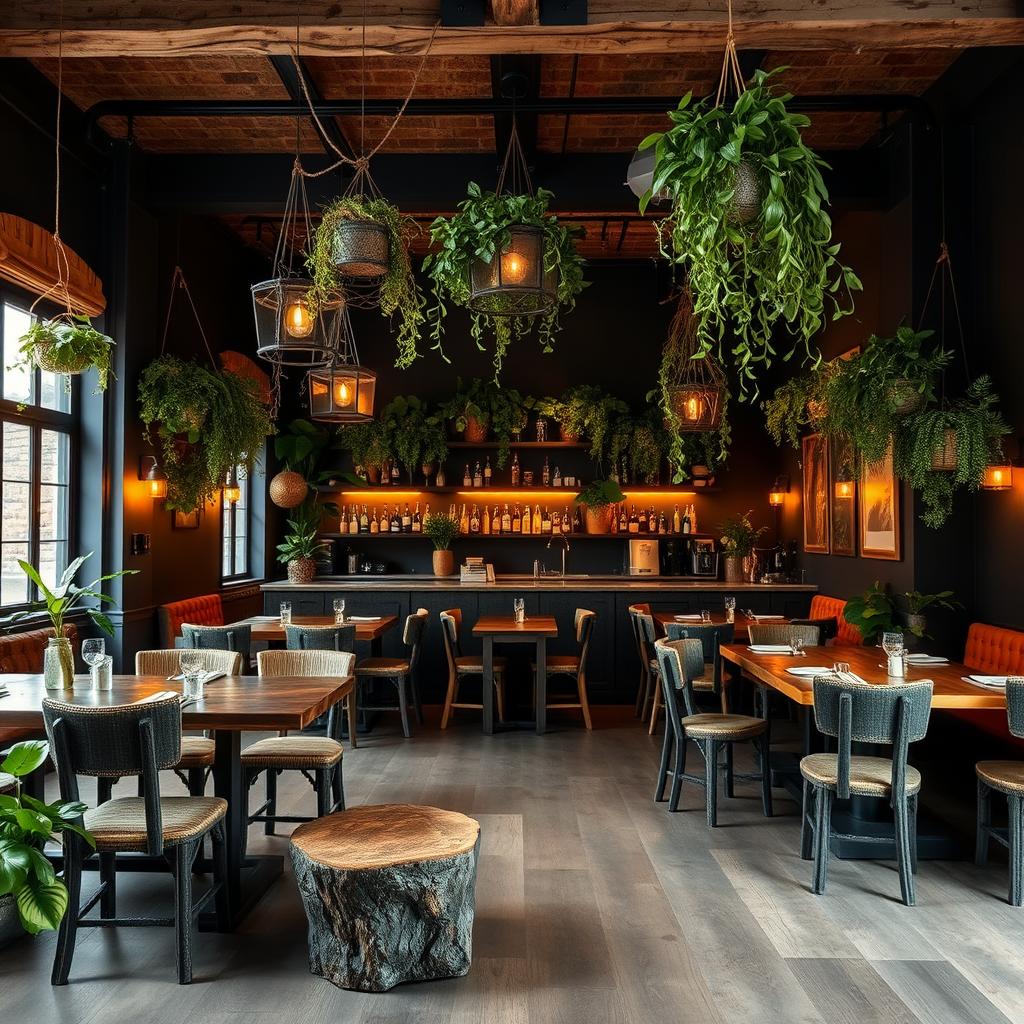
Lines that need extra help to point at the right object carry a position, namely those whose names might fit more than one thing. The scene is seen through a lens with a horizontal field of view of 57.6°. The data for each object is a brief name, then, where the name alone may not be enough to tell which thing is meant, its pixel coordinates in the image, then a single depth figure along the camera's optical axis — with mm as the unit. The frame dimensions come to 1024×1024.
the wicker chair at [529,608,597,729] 7168
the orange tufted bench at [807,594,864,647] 7132
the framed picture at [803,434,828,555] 8359
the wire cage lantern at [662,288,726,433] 7203
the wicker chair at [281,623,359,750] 6508
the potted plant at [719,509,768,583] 9016
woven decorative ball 9203
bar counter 8328
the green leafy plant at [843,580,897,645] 6160
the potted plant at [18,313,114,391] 4301
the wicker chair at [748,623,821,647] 5938
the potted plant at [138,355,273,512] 6754
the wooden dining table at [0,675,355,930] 3479
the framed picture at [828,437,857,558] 7645
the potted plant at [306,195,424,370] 3922
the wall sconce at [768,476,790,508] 9477
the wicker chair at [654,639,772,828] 4875
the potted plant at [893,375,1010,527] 5426
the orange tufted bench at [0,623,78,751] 5246
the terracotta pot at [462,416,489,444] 9523
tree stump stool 3047
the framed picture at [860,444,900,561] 6770
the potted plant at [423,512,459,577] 9438
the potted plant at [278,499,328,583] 9031
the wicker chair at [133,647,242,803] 4191
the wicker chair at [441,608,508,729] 7184
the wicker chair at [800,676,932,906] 3850
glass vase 3926
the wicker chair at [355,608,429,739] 6996
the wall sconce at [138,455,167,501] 6945
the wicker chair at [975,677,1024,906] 3832
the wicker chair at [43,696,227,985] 3121
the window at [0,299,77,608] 5758
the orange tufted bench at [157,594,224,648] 7230
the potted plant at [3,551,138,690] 3855
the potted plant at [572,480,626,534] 9352
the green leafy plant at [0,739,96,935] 2689
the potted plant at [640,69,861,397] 2623
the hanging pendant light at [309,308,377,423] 6742
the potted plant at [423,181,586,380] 3664
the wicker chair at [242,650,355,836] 4281
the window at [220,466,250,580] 9289
